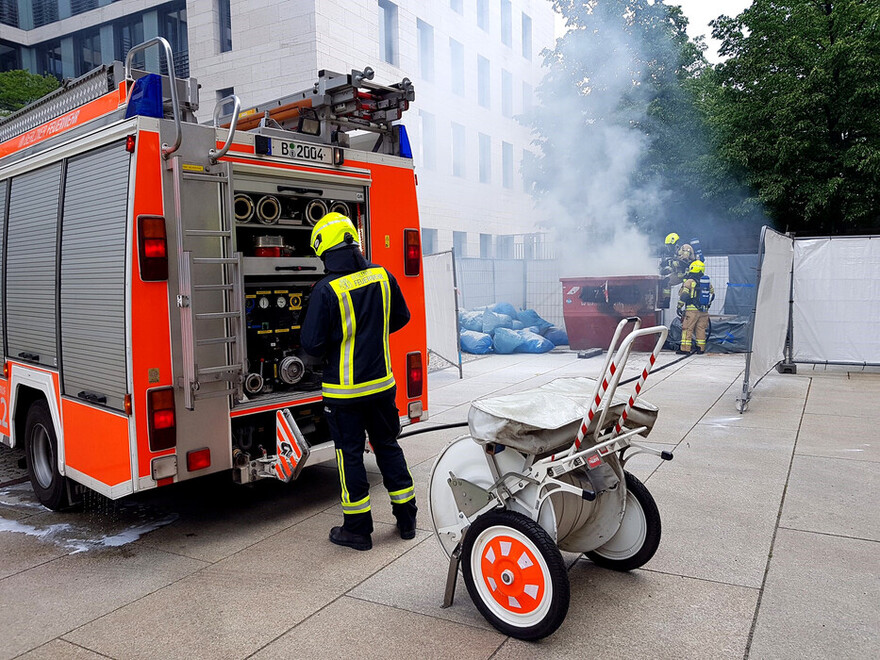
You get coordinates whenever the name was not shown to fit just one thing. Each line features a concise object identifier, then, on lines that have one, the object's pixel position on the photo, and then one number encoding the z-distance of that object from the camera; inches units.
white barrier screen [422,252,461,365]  410.3
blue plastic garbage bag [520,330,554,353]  523.8
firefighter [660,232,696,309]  509.4
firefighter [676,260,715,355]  472.4
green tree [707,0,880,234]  663.8
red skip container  493.4
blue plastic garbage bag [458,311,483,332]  539.5
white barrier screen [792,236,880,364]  384.5
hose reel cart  113.0
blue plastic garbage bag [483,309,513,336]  534.0
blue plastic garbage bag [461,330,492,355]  515.8
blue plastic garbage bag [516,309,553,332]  579.8
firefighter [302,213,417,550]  156.4
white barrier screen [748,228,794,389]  304.5
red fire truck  151.2
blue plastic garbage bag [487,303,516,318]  563.8
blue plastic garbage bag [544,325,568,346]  564.1
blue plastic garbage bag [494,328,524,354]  521.7
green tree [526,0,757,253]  766.5
